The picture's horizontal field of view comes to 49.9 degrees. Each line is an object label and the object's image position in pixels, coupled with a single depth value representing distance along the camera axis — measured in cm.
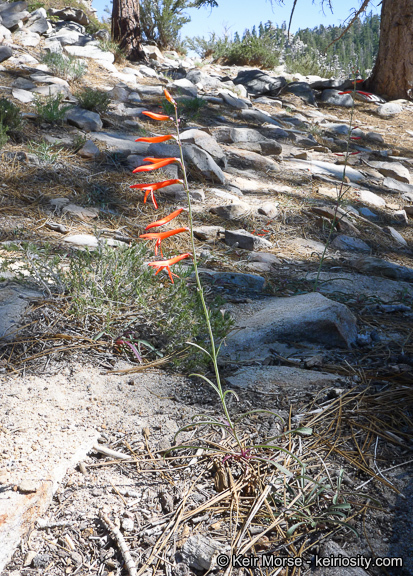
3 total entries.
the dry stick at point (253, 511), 126
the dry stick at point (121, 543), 117
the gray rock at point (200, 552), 119
